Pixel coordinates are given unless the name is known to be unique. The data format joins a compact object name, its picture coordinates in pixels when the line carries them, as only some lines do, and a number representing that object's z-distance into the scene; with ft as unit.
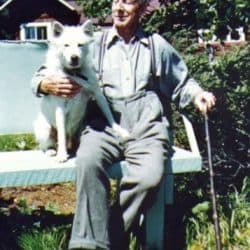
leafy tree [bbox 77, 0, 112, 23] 17.38
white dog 12.38
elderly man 11.53
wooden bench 12.34
